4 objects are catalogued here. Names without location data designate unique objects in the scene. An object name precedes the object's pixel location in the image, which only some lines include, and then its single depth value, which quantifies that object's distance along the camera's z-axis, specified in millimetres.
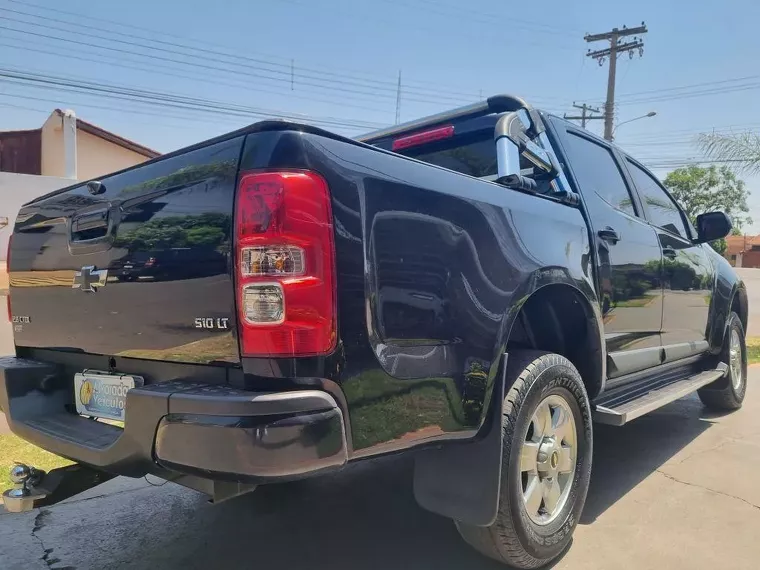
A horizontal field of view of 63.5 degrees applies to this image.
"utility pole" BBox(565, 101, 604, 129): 30953
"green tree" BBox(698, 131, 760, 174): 10539
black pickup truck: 1812
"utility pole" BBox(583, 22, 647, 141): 26297
